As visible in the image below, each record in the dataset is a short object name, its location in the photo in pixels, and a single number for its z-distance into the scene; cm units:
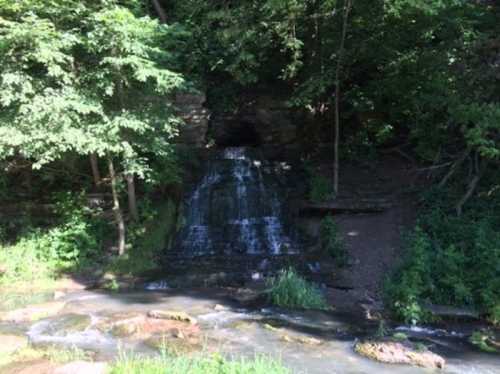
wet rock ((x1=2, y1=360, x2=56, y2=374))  529
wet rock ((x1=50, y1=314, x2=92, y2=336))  725
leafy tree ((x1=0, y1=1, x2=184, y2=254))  927
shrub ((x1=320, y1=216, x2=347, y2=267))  1073
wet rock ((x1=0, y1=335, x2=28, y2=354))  628
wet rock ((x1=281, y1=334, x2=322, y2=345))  695
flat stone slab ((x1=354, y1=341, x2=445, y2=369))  624
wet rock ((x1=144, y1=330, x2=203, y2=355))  634
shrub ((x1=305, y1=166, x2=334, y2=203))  1241
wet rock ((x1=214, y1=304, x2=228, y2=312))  840
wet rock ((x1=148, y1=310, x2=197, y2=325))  775
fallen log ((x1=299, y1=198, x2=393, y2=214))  1185
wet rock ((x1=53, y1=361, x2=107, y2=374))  511
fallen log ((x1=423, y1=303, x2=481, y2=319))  826
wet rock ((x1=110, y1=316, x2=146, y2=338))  714
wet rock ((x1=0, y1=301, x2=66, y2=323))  791
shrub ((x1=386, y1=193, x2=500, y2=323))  838
